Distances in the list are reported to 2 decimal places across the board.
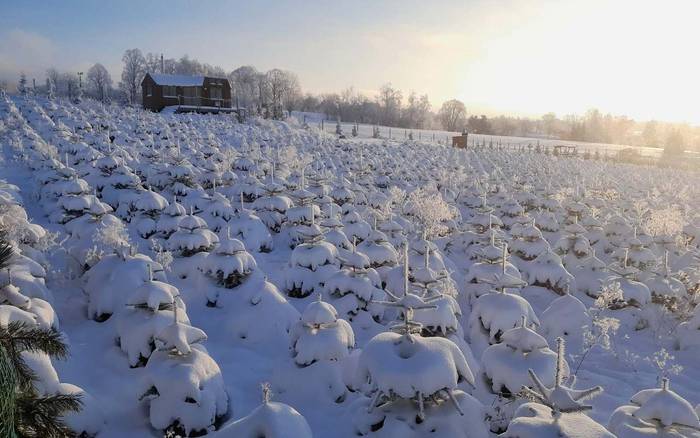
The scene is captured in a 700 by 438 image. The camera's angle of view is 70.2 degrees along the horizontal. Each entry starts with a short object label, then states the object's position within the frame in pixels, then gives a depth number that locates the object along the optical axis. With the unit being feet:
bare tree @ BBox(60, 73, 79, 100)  313.69
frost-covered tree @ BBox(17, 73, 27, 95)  204.60
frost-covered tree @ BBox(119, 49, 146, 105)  349.47
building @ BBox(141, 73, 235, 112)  204.44
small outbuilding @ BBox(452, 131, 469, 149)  218.18
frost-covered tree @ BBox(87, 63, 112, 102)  367.08
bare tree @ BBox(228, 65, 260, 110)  349.00
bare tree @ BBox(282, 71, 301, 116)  344.94
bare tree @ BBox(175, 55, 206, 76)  389.60
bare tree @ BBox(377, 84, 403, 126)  407.03
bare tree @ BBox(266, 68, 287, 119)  322.96
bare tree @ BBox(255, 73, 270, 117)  334.89
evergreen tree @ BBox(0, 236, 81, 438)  11.27
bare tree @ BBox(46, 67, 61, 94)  379.59
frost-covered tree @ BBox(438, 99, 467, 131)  428.15
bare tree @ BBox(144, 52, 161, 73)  357.61
